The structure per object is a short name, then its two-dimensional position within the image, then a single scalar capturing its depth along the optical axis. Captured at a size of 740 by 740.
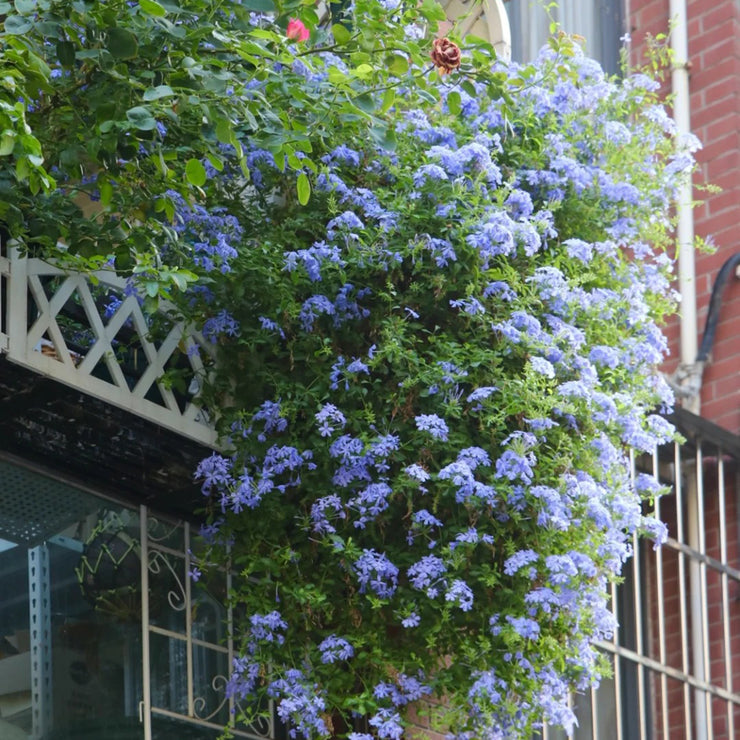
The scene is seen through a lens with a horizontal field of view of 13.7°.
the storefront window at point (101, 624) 12.16
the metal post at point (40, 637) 12.08
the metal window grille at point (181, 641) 12.70
